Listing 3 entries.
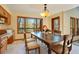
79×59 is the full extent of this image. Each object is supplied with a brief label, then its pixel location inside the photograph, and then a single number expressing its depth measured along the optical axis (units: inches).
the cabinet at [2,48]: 82.2
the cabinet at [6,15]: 113.1
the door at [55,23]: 115.3
